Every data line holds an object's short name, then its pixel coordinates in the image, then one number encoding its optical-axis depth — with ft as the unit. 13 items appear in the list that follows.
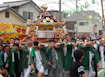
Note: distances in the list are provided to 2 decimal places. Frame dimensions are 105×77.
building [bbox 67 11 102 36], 117.70
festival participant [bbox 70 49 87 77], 10.31
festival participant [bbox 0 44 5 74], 17.98
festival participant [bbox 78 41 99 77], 18.37
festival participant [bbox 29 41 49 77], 17.07
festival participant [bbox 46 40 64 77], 18.02
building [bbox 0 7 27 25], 54.33
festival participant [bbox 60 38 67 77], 19.52
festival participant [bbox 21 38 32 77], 18.73
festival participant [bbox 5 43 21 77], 18.19
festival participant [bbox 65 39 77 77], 19.20
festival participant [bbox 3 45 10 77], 17.91
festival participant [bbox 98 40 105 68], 27.94
